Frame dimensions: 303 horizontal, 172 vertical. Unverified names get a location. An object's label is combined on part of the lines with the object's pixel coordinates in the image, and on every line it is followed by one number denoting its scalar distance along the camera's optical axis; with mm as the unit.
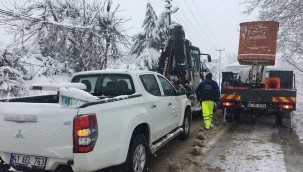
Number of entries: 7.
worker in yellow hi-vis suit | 7027
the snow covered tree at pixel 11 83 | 8507
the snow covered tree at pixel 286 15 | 9357
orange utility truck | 7157
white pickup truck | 2907
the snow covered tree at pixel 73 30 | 9815
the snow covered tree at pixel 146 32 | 23343
